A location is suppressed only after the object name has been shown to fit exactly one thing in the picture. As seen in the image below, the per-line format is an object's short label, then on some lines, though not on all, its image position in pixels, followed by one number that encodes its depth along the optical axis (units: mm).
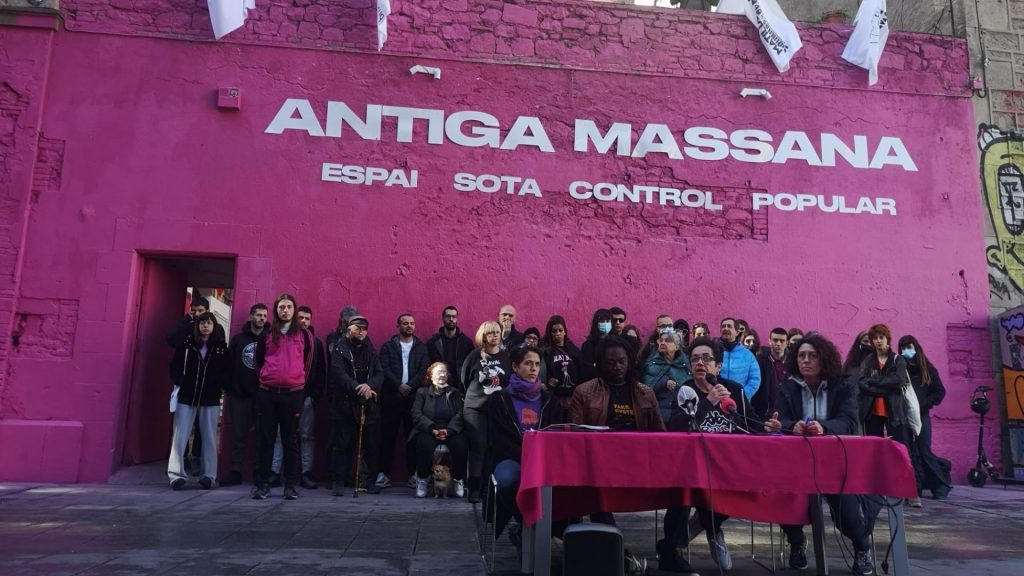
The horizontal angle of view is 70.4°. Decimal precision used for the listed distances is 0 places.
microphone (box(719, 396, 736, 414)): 4867
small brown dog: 7371
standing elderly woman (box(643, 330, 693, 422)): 6902
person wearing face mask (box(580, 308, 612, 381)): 7617
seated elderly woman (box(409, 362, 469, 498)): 7457
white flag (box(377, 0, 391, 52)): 9102
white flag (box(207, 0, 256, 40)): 8977
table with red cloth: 4070
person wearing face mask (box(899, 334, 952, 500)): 8039
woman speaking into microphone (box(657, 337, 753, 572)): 4617
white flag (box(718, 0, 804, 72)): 9930
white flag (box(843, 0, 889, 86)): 9977
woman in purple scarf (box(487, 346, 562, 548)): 4727
